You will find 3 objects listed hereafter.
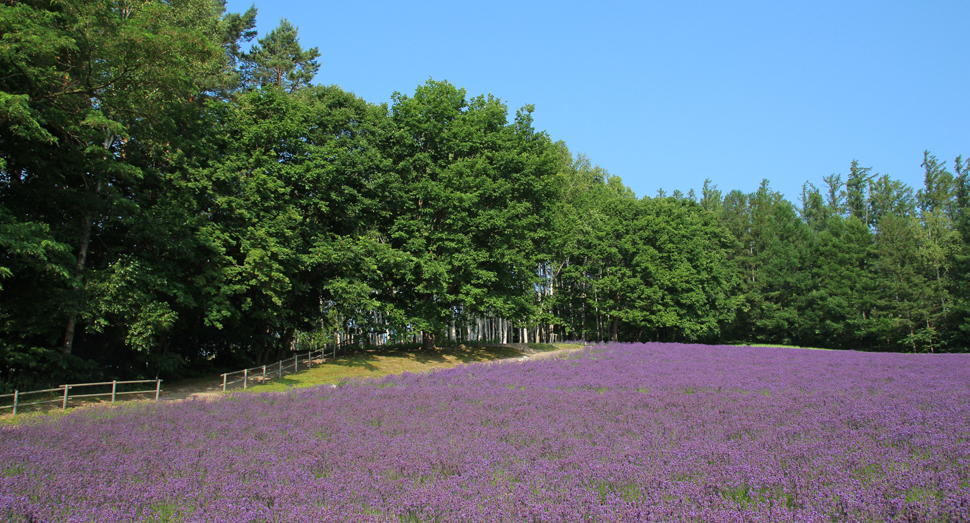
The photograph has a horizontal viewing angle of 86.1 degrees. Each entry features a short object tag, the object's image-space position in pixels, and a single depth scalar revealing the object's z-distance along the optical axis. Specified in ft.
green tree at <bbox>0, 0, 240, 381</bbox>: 53.62
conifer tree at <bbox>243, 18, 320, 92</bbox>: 130.82
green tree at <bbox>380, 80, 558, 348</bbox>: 100.42
